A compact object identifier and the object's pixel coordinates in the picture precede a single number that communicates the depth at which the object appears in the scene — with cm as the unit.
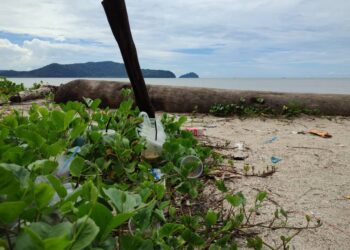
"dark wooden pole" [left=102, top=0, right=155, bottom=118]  239
